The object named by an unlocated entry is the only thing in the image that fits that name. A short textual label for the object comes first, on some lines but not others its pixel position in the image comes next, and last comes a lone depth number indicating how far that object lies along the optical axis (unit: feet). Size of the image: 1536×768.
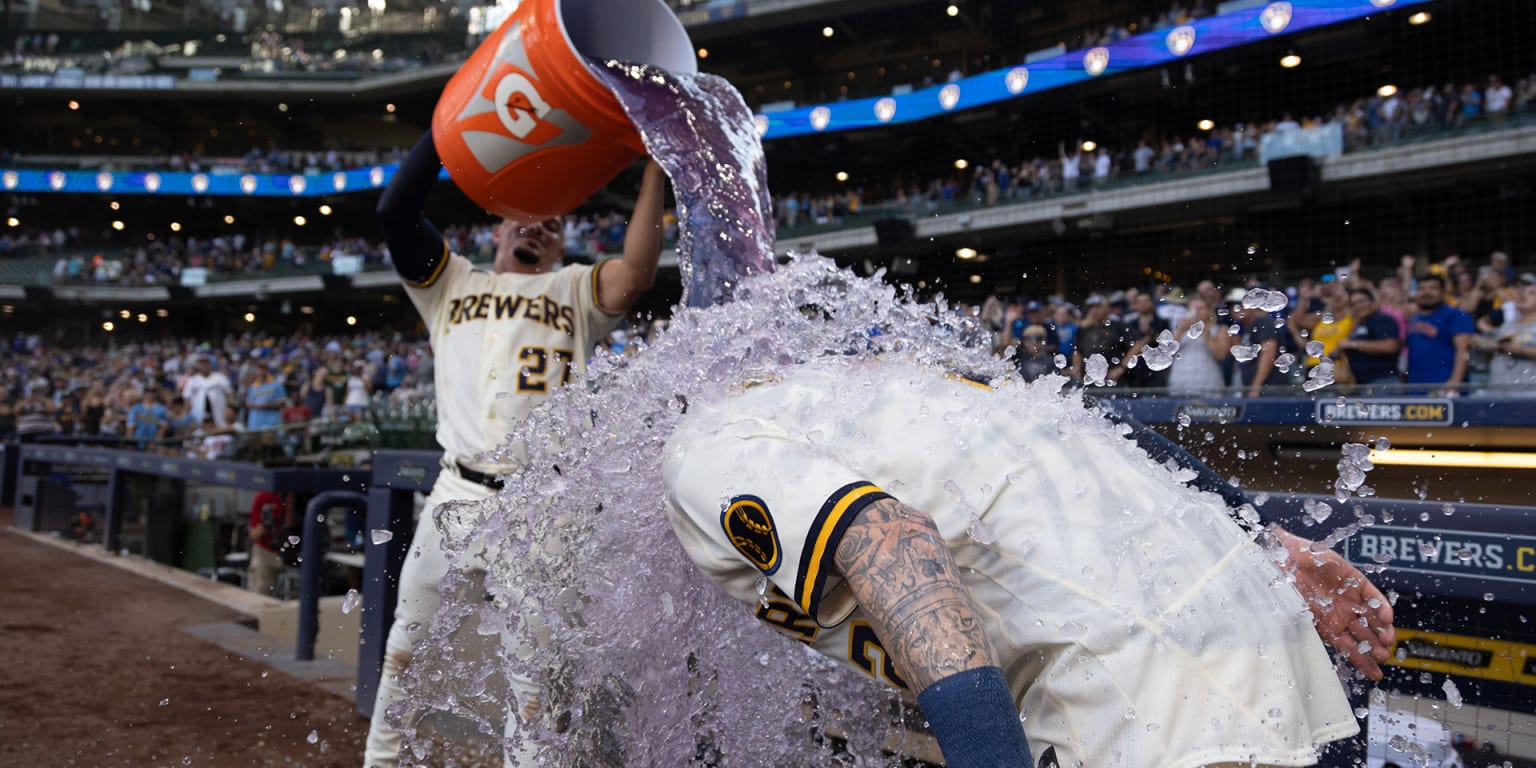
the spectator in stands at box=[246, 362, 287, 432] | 37.88
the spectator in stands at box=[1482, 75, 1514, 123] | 43.24
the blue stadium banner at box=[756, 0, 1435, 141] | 51.19
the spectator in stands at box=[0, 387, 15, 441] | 48.55
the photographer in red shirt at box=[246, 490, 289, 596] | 21.71
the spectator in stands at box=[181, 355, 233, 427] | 43.65
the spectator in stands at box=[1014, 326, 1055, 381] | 13.67
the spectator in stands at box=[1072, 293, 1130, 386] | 13.34
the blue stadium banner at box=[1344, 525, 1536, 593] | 6.32
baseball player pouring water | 9.30
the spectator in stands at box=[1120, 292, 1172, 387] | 16.43
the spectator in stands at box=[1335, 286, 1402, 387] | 17.57
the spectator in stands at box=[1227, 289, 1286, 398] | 16.21
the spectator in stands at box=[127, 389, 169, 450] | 41.22
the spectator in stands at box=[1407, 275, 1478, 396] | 17.20
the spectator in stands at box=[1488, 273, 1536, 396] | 15.87
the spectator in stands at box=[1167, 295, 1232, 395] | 15.96
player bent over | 3.47
